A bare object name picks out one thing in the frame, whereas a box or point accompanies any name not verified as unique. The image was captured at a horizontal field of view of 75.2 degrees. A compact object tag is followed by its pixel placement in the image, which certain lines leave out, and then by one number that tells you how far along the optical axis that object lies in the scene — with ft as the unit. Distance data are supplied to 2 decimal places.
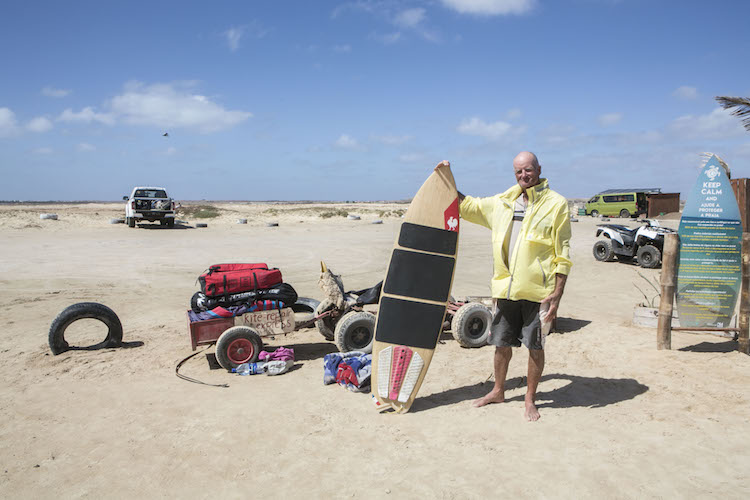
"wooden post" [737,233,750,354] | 17.98
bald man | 12.72
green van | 109.81
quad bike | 43.96
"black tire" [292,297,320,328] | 23.10
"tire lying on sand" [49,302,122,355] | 19.30
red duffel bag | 19.02
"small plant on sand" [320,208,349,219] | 107.34
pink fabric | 18.40
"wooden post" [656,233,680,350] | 18.60
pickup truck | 77.15
